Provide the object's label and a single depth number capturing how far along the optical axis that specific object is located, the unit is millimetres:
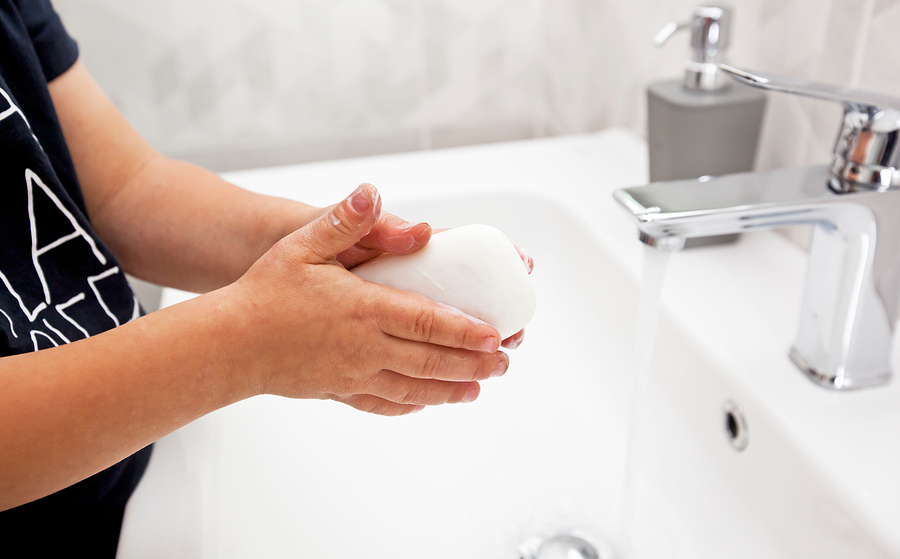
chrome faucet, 381
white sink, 399
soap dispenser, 528
